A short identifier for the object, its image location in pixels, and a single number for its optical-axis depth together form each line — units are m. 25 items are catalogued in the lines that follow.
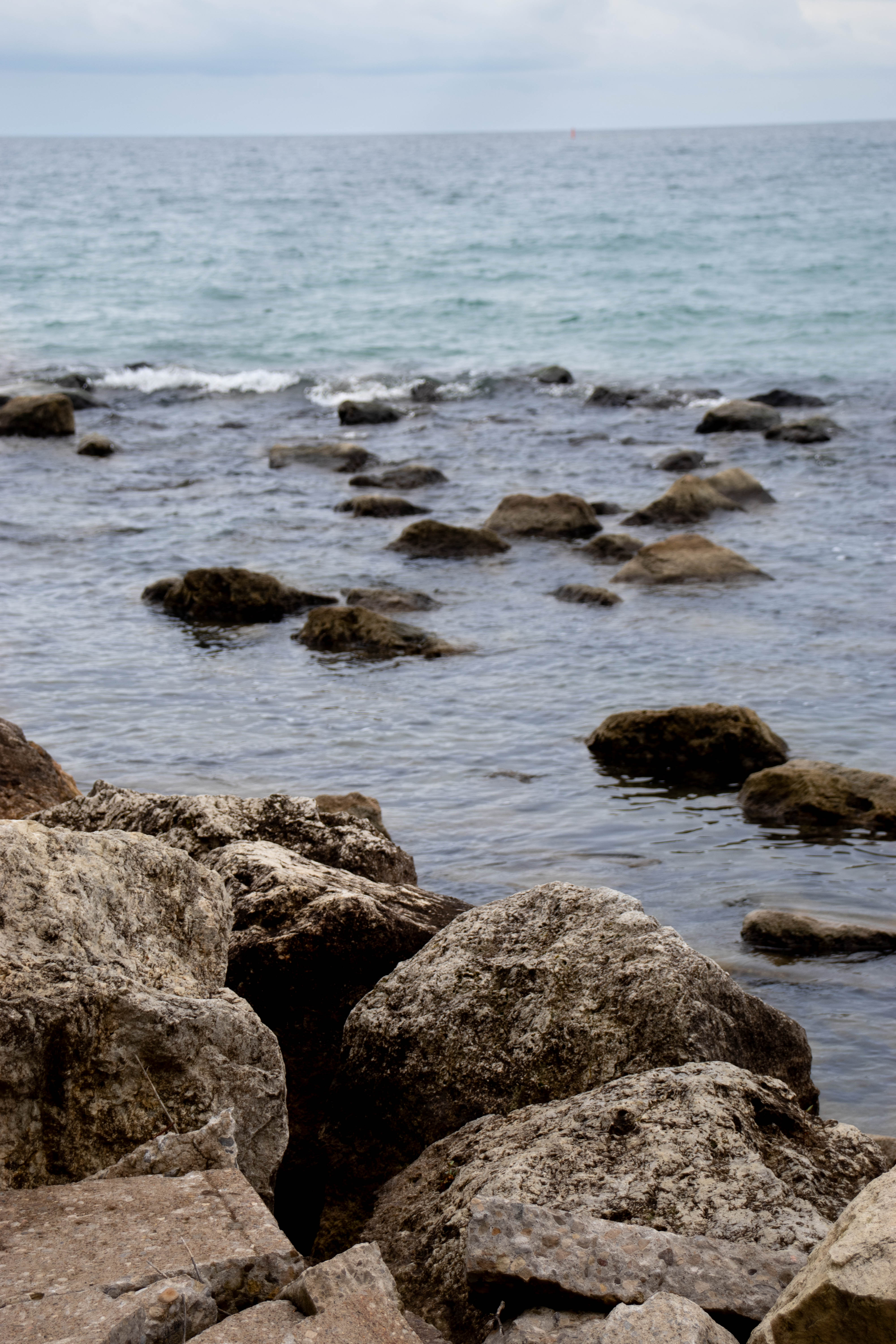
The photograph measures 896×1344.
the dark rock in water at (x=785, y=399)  26.20
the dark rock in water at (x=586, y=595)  13.66
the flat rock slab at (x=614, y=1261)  3.25
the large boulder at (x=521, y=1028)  4.37
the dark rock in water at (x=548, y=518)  16.58
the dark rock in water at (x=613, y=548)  15.56
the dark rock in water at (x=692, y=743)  9.40
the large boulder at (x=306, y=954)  4.97
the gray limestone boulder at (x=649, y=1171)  3.60
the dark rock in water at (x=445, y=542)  15.75
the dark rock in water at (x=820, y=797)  8.52
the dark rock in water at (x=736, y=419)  23.80
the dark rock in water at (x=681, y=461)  20.72
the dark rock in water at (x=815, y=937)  6.89
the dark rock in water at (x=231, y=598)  13.30
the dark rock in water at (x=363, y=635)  12.17
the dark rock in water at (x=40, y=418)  23.97
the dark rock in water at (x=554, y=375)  29.28
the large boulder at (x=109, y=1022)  3.62
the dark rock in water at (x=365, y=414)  25.67
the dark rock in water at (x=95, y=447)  22.47
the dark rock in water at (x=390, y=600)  13.60
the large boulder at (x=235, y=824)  5.65
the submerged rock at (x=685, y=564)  14.38
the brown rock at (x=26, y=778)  6.48
